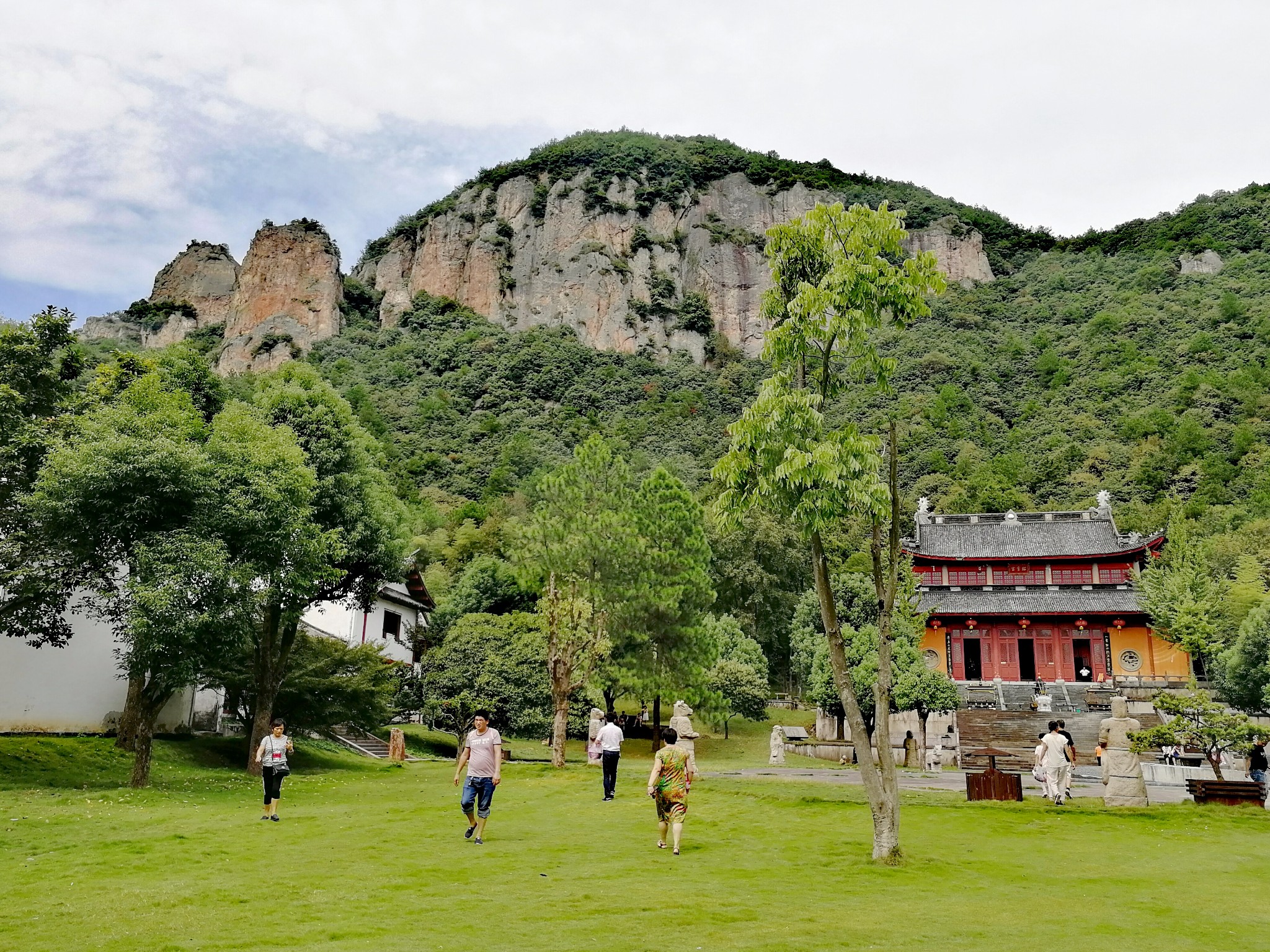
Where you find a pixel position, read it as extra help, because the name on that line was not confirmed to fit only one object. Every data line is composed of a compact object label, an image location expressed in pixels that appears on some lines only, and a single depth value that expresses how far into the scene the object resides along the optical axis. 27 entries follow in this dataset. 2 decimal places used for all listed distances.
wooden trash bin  16.73
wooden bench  16.33
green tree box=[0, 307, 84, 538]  18.67
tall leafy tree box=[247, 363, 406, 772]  22.36
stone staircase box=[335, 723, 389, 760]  30.25
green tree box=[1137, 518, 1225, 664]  42.09
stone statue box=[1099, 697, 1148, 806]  16.09
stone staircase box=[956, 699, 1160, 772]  33.28
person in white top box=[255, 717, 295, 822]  13.82
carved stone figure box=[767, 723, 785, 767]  28.69
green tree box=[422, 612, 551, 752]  28.73
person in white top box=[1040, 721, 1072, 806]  16.45
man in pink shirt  11.55
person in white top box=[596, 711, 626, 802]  16.70
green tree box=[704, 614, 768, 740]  39.25
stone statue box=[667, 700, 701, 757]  21.94
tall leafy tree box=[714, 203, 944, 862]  10.97
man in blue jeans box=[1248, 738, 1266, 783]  17.36
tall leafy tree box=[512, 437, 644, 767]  25.33
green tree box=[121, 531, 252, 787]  16.61
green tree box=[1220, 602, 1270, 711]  33.78
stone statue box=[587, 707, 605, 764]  23.47
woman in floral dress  11.27
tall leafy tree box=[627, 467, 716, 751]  31.12
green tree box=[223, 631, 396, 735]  24.66
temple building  49.03
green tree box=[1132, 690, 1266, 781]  17.38
